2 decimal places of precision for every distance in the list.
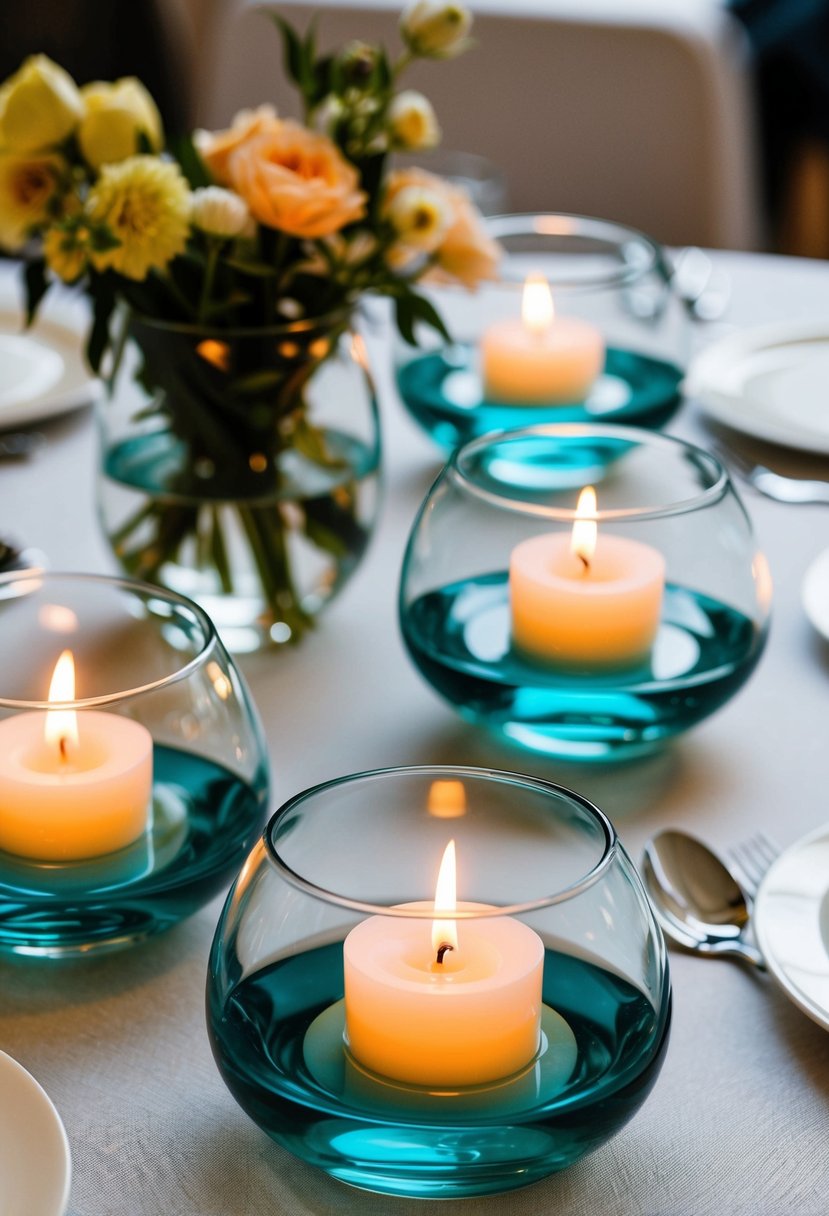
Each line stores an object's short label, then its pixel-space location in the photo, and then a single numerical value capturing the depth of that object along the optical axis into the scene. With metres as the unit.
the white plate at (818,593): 1.06
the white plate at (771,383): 1.20
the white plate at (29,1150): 0.79
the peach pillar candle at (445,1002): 0.81
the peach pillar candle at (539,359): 1.17
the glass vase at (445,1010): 0.79
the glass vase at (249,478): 1.04
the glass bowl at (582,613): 0.97
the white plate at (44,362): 1.21
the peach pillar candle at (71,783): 0.88
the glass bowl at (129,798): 0.88
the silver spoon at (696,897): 0.90
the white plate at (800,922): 0.86
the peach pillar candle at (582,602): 0.97
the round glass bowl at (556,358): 1.17
